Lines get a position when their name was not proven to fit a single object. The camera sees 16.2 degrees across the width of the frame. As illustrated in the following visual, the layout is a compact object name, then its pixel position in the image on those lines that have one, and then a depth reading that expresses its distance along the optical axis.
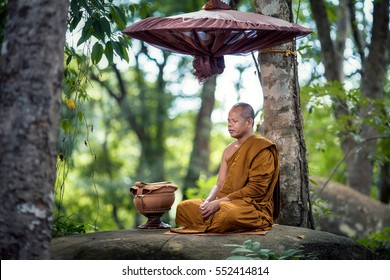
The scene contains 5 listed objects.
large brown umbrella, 12.60
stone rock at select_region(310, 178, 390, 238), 23.50
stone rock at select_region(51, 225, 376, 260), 11.42
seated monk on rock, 12.58
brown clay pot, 13.67
